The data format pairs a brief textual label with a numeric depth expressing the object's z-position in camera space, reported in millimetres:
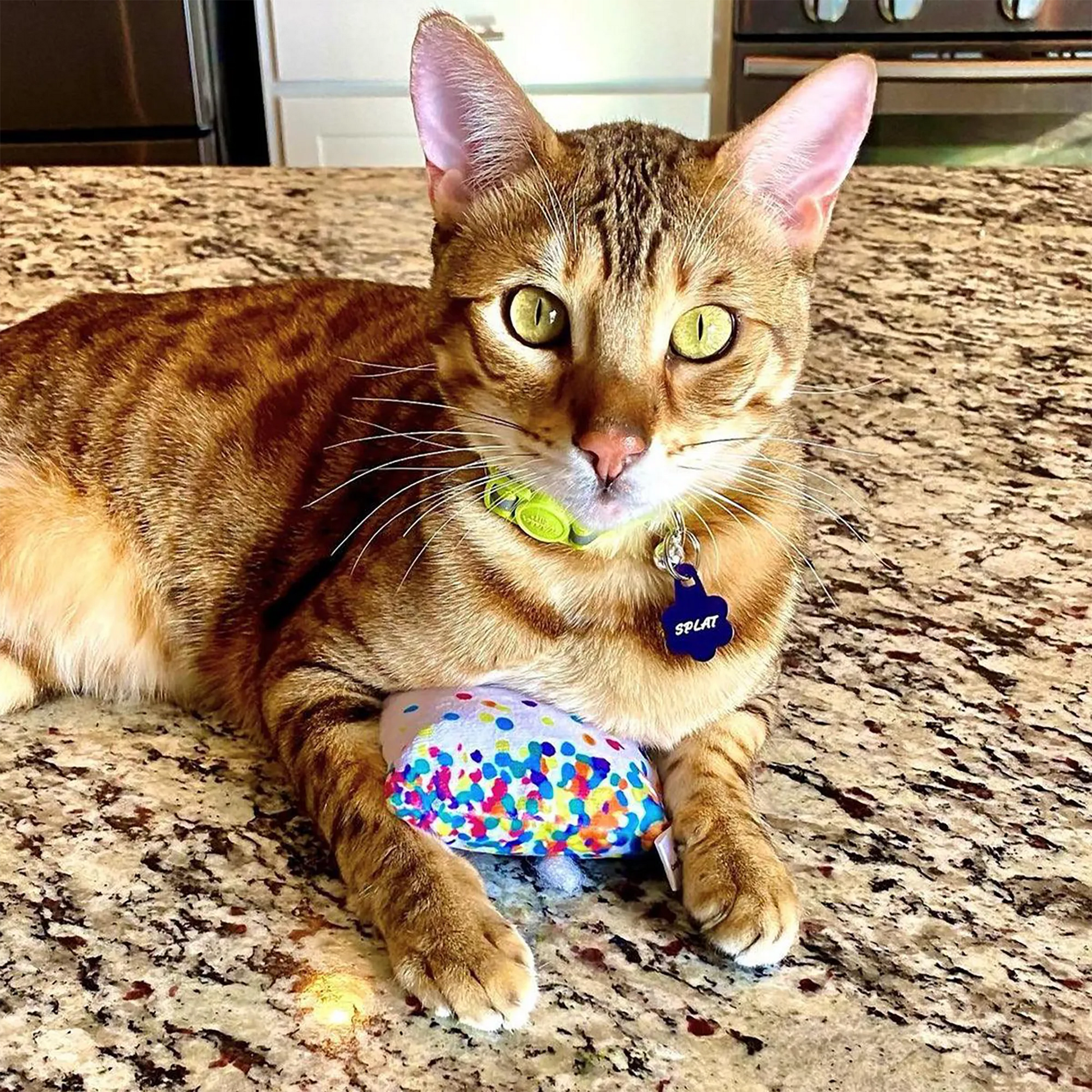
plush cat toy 872
